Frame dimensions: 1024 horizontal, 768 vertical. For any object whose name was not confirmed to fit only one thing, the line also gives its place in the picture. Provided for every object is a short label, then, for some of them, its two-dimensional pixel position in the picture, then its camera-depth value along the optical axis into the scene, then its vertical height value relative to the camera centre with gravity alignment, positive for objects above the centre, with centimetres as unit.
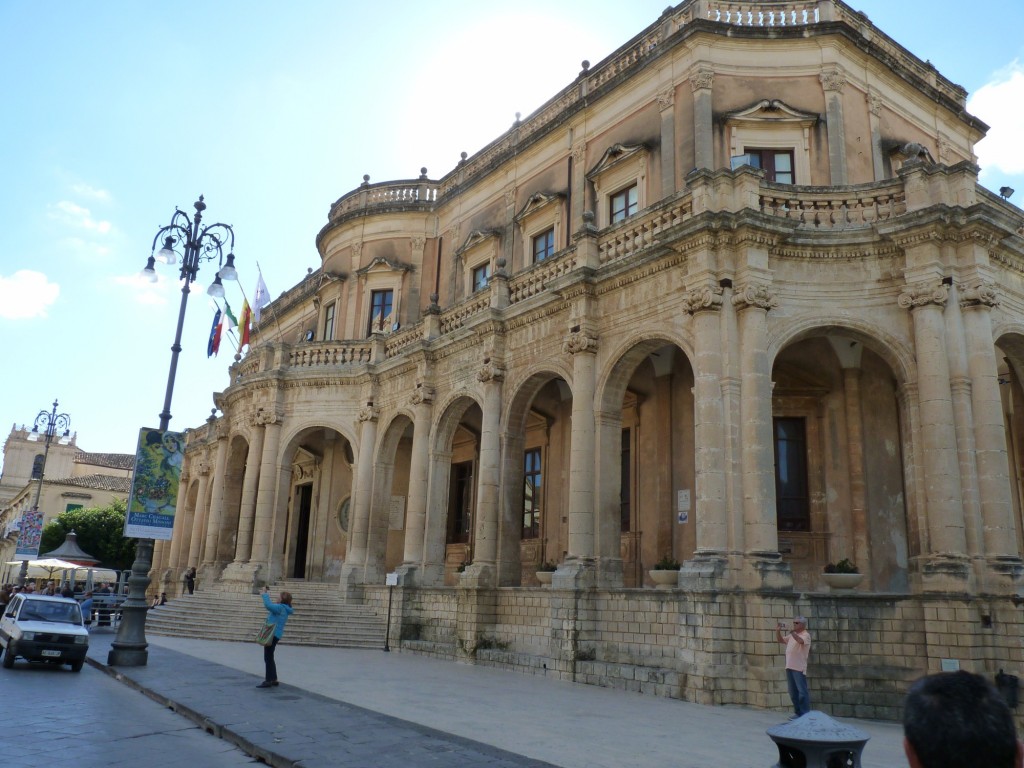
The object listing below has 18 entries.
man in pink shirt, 1057 -87
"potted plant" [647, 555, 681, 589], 1394 +28
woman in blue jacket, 1152 -65
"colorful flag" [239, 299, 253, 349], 2599 +788
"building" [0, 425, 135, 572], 6706 +897
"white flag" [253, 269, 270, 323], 2631 +890
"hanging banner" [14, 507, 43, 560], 2795 +94
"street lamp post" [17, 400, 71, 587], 3756 +652
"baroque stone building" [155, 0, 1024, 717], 1250 +420
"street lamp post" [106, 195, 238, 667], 1383 +276
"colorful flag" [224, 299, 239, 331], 2560 +794
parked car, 1366 -109
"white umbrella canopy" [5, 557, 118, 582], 3002 -9
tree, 5322 +219
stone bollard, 400 -71
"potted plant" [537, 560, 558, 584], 1600 +20
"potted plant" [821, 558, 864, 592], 1341 +33
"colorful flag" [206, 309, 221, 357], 2739 +771
